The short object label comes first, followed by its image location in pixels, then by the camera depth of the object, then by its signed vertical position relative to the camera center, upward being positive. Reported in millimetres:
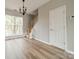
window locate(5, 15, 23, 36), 5017 +365
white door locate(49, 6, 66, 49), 2524 +137
